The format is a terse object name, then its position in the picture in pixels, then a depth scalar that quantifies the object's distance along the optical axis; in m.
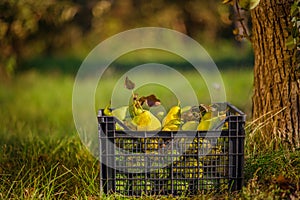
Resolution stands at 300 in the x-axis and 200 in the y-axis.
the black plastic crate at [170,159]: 4.48
